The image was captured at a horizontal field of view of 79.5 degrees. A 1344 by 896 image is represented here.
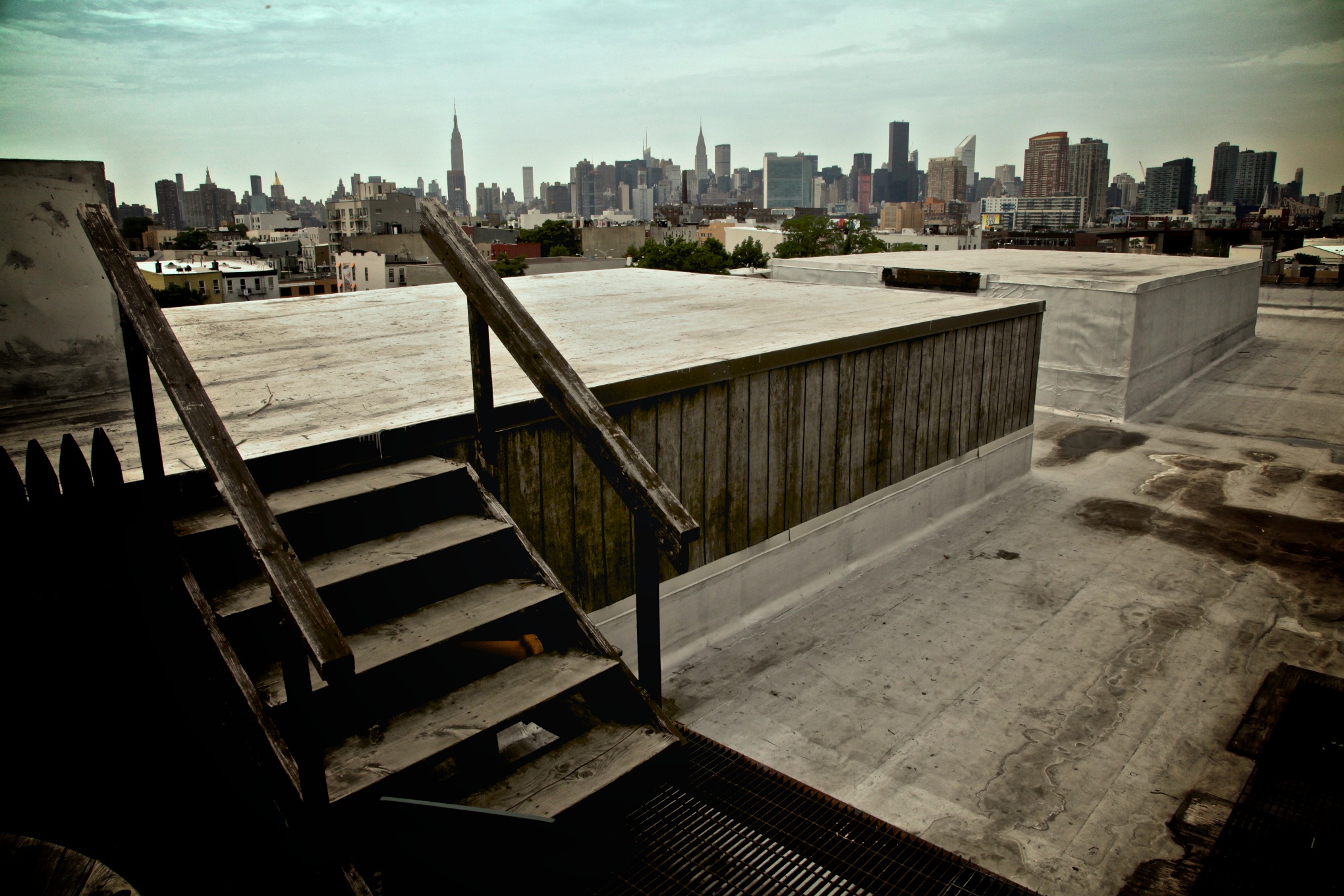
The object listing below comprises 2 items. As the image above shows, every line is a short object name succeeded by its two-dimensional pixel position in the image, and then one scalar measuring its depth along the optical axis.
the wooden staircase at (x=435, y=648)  2.30
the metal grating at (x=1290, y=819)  2.86
